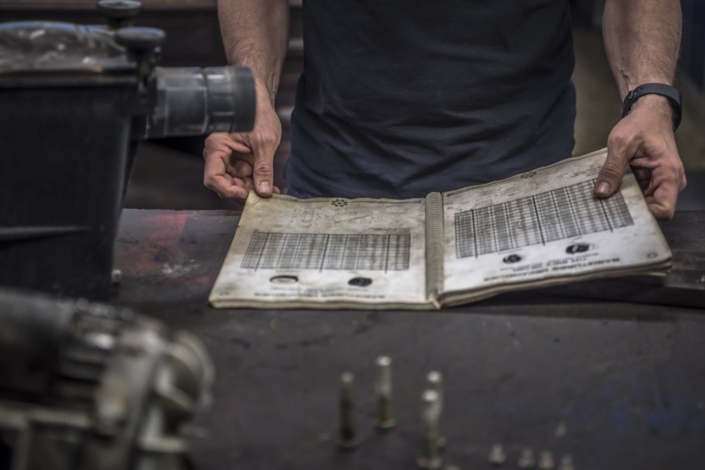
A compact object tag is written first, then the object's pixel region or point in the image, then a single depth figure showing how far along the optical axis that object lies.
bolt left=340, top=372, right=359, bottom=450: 1.58
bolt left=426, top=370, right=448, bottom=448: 1.58
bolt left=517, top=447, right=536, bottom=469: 1.55
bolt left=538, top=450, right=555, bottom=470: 1.55
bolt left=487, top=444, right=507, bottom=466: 1.55
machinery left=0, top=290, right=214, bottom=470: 1.44
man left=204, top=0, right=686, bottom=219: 2.10
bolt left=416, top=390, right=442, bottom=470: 1.55
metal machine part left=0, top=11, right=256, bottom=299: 1.66
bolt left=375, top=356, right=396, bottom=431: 1.60
